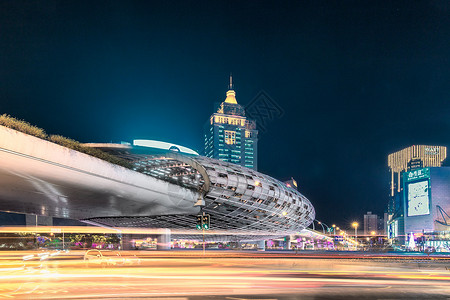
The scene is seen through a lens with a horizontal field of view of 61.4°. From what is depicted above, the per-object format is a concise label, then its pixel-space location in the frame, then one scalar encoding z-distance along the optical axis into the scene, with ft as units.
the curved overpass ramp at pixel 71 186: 88.84
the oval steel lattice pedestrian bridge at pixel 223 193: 170.71
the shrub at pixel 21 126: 87.35
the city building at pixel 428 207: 499.51
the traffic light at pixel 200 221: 122.68
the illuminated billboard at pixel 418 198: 527.40
